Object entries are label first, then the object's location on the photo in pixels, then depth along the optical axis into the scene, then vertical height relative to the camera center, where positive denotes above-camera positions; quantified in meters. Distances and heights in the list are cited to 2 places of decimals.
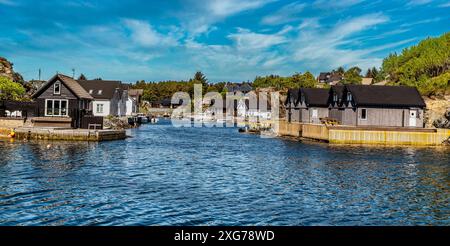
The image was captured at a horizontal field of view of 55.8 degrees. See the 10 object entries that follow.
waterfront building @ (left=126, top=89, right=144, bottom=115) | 130.62 +3.65
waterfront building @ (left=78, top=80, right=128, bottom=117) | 97.44 +5.27
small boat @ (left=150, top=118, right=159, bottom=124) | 130.38 -0.74
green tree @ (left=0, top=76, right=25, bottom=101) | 79.56 +5.24
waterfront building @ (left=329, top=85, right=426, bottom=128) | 67.69 +2.01
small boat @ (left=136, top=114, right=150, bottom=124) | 125.31 -0.58
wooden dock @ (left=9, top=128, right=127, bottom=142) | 54.62 -2.19
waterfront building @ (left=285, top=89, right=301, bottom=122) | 89.79 +3.09
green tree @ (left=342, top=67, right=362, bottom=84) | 172.69 +16.41
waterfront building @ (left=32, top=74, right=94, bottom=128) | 60.03 +1.87
